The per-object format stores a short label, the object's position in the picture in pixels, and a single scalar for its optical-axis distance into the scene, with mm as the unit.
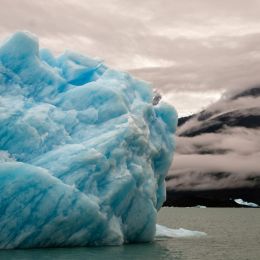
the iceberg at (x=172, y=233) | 31953
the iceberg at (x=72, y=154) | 21562
